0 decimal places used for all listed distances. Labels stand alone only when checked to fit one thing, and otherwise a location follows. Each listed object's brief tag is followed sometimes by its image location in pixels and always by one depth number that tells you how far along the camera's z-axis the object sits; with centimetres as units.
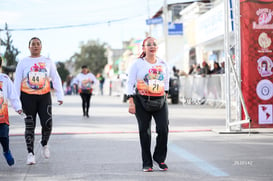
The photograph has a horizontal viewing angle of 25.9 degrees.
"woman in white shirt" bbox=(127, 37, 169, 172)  770
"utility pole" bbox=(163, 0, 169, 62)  3785
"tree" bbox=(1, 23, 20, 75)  5003
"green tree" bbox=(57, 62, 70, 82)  9306
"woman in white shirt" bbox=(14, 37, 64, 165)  853
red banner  1298
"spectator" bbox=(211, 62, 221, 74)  2471
